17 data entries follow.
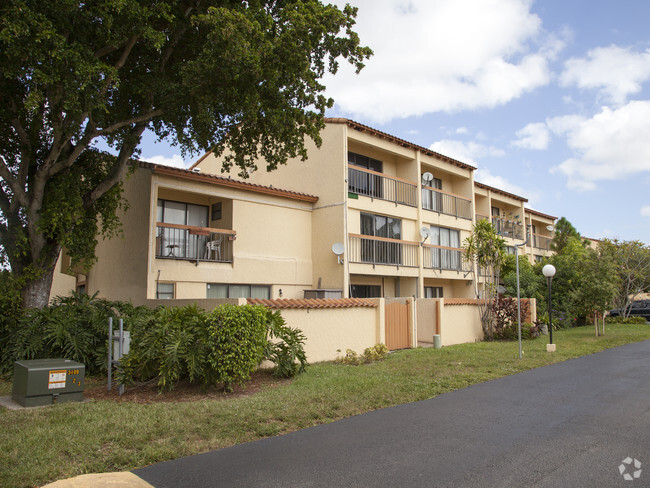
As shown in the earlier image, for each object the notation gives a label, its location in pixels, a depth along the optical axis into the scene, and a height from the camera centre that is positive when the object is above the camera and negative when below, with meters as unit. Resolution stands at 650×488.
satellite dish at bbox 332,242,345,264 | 18.34 +1.95
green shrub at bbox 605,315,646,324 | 28.73 -1.16
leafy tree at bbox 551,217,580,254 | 35.06 +4.77
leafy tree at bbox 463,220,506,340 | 18.19 +1.62
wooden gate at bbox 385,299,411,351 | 15.55 -0.79
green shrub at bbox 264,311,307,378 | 10.06 -1.03
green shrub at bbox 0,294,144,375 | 10.52 -0.78
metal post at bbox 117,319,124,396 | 8.87 -0.81
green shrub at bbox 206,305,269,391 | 8.61 -0.74
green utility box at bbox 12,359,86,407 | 7.64 -1.28
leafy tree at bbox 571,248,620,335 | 20.83 +0.56
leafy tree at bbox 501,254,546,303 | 23.56 +0.84
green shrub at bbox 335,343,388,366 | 12.54 -1.45
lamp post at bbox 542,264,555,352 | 15.21 +0.89
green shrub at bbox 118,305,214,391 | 8.55 -0.89
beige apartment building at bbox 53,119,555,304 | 15.85 +2.73
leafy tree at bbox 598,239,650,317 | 29.80 +1.91
